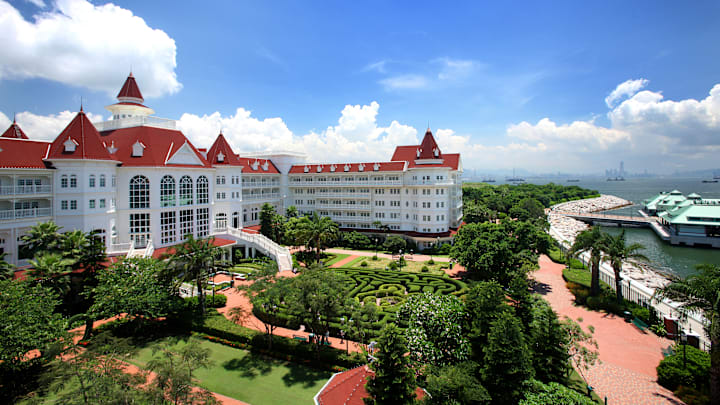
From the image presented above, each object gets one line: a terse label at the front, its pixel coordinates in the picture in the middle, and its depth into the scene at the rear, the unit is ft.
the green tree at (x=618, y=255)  95.71
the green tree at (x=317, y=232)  135.54
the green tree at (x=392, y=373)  49.08
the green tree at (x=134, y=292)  73.46
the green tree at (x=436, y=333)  55.98
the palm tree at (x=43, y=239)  83.82
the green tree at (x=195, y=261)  87.30
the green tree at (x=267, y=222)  160.45
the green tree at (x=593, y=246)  100.68
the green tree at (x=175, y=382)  43.47
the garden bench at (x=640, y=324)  83.71
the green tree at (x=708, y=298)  56.80
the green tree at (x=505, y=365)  50.52
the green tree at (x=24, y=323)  54.90
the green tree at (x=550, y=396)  48.98
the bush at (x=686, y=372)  60.54
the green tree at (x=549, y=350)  57.36
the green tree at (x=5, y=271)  74.99
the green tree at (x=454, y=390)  47.26
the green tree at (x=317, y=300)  67.00
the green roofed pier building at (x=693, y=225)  195.21
